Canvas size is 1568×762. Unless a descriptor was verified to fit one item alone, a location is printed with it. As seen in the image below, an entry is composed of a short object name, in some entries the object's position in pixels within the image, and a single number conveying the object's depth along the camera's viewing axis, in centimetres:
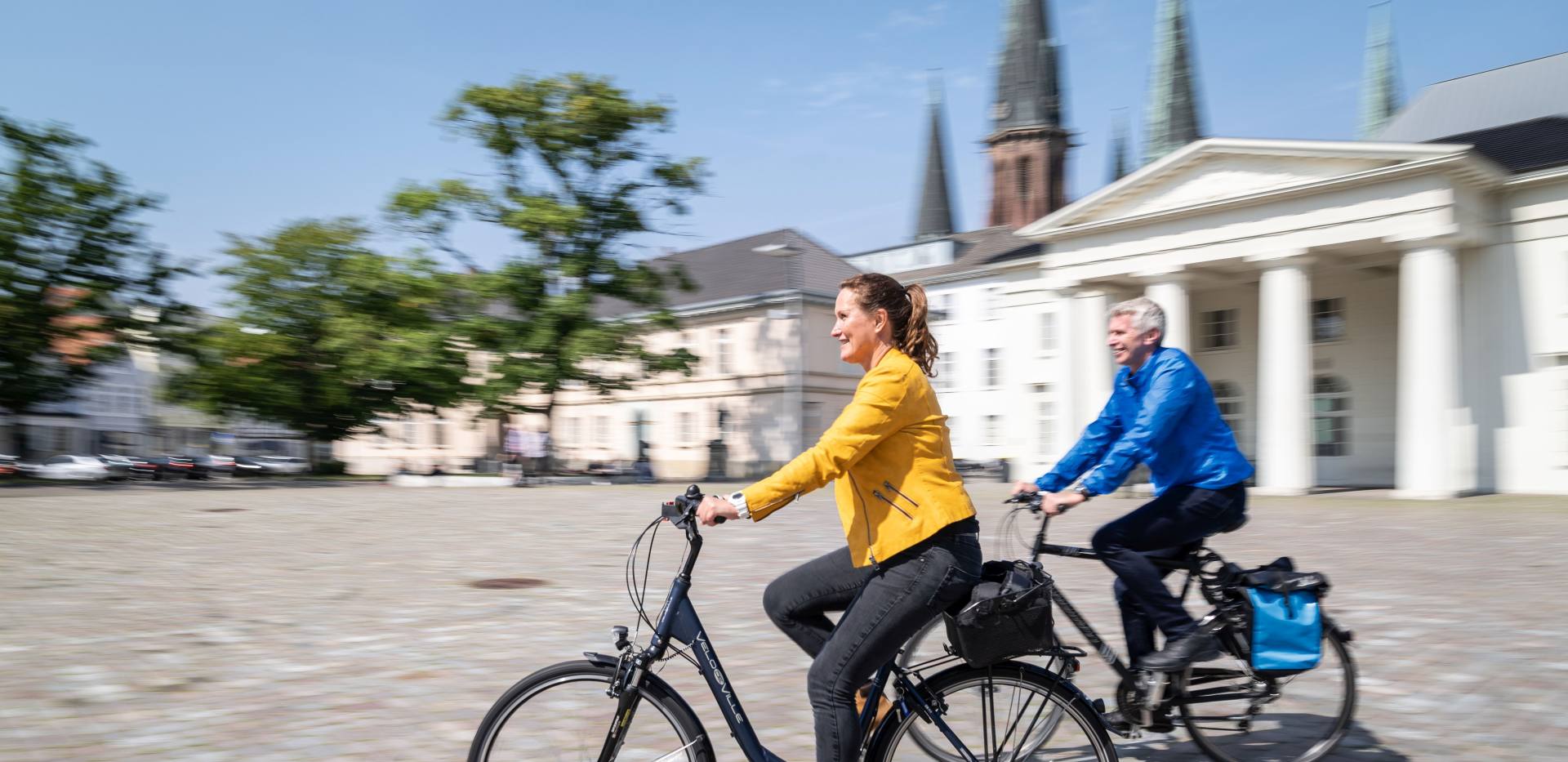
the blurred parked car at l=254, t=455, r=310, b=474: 5425
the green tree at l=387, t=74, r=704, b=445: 3559
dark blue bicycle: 320
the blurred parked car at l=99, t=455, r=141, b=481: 4694
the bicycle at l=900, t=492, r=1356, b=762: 430
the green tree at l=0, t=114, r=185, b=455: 3177
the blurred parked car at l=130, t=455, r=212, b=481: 4741
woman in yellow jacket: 319
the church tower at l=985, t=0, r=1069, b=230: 7312
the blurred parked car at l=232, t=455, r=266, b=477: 5091
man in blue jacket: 430
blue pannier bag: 425
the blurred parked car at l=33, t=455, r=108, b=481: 4681
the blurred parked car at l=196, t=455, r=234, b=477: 5197
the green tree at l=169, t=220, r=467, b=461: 3734
